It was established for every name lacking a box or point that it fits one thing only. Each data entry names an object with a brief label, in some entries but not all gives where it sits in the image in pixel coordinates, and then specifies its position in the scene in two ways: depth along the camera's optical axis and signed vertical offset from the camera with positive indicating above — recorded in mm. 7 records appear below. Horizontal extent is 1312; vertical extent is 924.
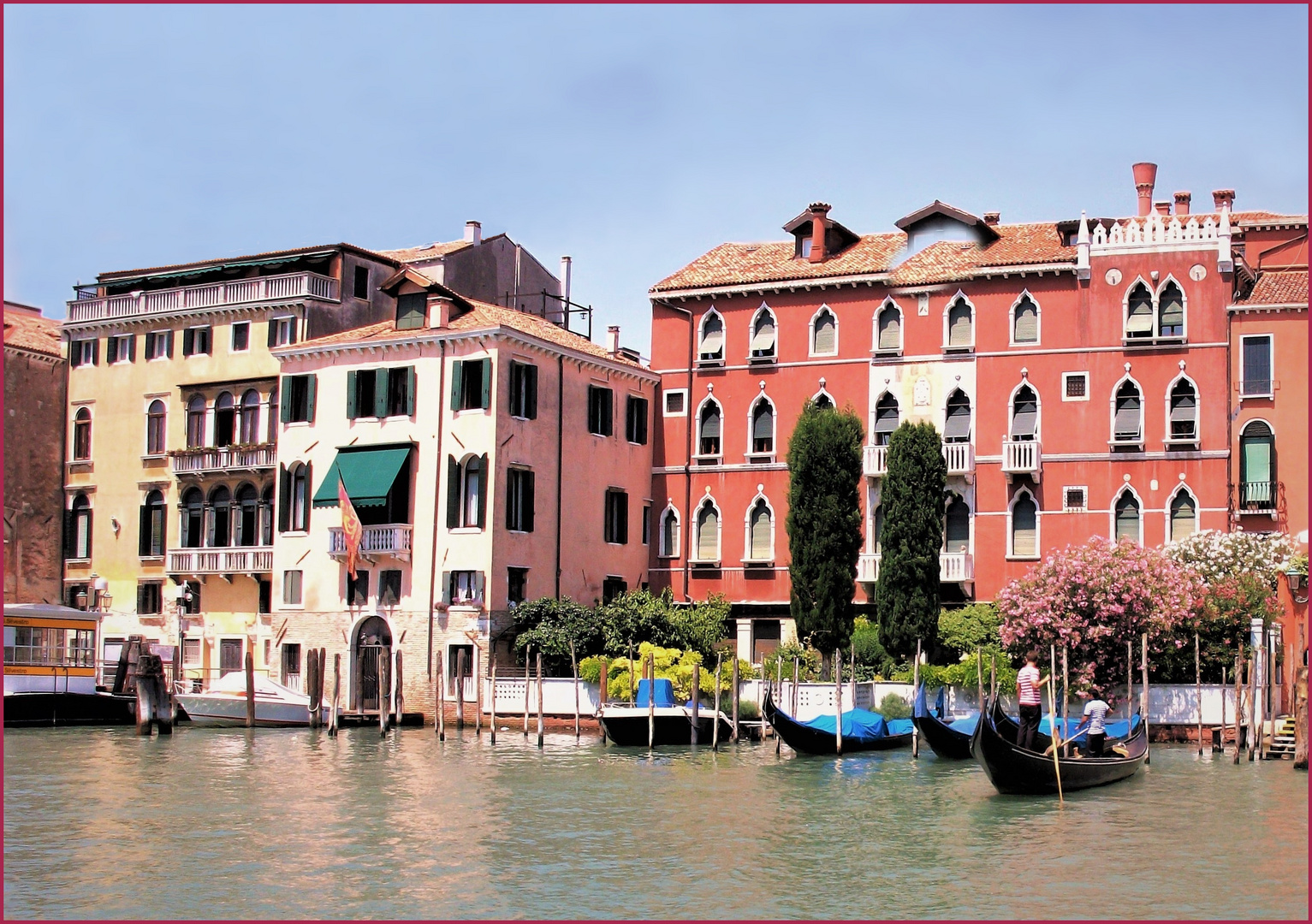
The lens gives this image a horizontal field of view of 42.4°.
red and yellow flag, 32781 +1230
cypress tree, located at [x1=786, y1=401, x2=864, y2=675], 31094 +1276
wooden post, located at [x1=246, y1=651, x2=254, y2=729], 31125 -1887
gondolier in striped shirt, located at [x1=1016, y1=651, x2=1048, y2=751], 21031 -1370
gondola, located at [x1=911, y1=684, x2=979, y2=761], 24359 -2060
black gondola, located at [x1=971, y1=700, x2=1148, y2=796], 20188 -2103
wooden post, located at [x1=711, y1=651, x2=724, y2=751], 26875 -2319
